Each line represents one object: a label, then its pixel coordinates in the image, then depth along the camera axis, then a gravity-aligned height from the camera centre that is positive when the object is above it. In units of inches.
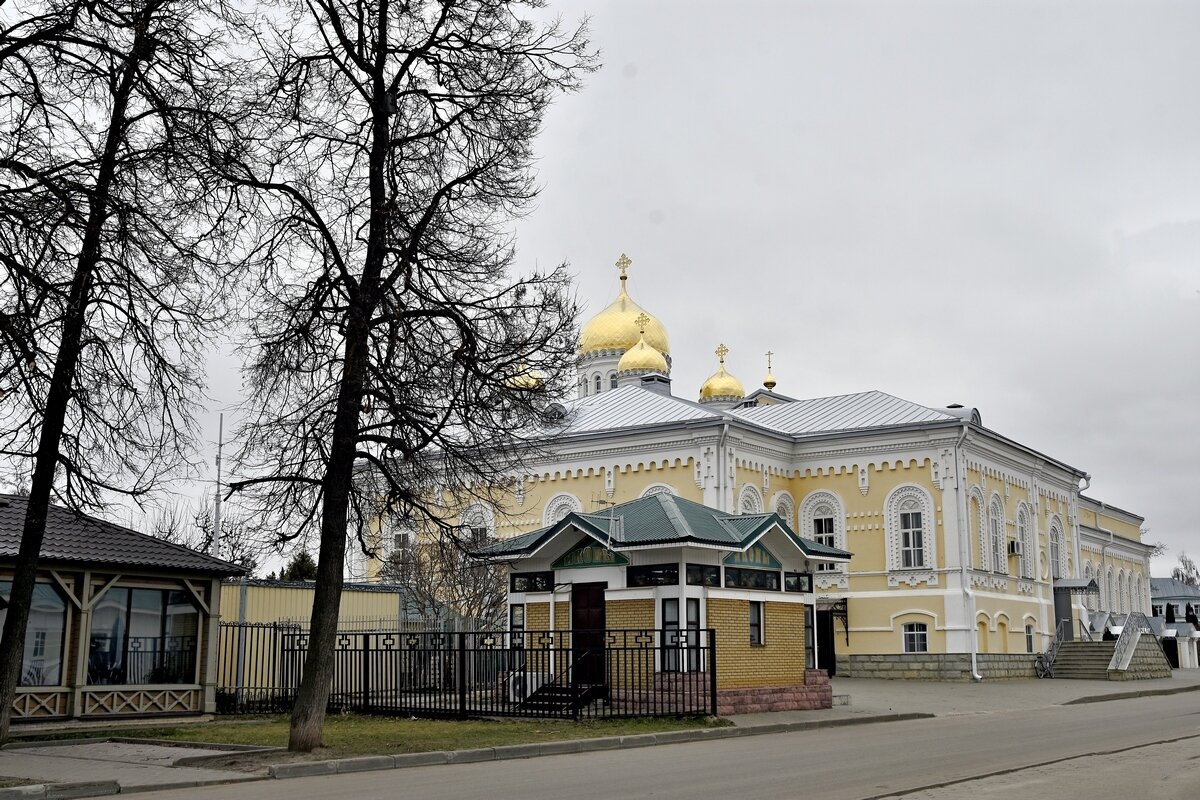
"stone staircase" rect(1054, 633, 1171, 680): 1601.9 -66.4
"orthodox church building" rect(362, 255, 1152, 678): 1537.9 +153.8
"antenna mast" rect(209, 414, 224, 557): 1363.2 +107.7
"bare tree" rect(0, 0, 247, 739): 507.2 +163.9
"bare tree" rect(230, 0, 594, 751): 622.5 +163.4
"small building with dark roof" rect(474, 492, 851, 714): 840.3 +14.9
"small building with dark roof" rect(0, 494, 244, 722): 808.3 -5.0
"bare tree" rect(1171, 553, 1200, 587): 5078.7 +171.3
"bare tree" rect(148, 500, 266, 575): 636.1 +40.6
